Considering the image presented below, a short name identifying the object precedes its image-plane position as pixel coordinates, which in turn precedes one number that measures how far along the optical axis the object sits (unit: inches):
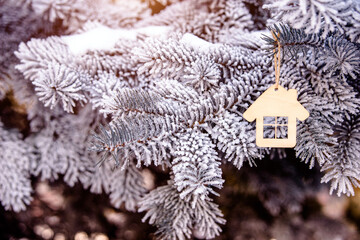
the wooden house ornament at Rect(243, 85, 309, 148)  15.6
